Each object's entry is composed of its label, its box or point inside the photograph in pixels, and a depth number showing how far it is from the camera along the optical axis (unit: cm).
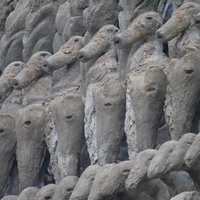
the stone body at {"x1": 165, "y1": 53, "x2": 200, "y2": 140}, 2297
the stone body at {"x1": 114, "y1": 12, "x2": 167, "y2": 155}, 2330
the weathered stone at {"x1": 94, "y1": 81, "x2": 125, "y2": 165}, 2364
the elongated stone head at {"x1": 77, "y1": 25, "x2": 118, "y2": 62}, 2450
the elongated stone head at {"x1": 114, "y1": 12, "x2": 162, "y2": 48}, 2402
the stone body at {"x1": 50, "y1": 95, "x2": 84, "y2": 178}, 2427
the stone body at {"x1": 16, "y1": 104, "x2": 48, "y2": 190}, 2480
